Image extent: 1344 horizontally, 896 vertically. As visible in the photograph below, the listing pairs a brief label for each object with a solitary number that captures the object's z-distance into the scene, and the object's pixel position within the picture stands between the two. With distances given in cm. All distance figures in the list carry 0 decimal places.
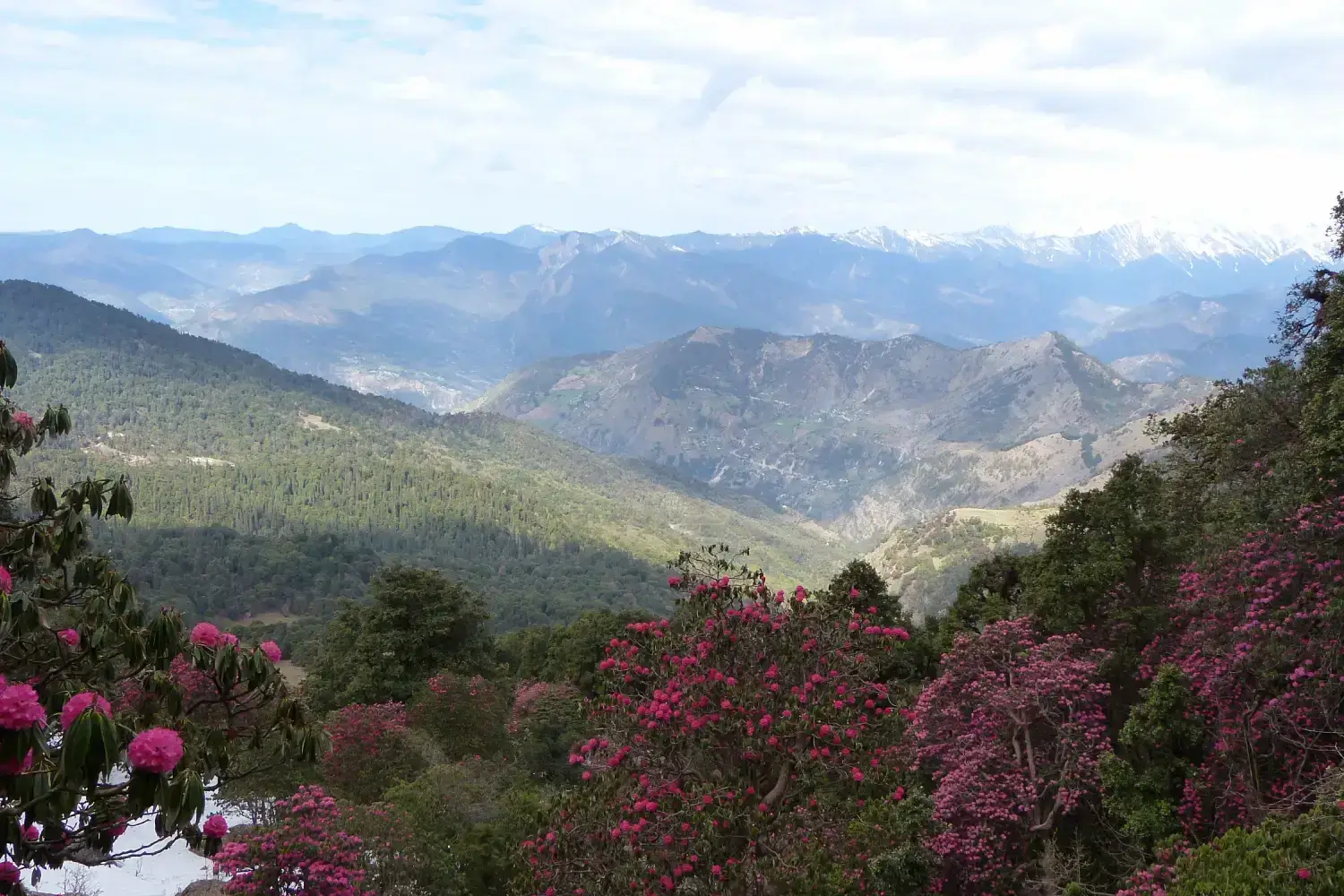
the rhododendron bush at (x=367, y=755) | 2678
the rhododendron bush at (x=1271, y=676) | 1470
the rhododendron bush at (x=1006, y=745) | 1711
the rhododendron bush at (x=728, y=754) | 1180
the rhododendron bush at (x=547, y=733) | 3547
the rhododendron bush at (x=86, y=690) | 509
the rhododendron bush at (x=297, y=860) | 1556
